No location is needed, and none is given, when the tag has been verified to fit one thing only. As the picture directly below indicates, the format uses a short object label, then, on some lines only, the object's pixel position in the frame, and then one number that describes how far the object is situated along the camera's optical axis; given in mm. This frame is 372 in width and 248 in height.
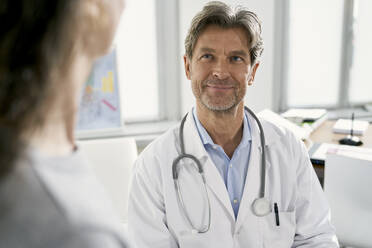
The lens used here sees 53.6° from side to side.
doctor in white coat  1147
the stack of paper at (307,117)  2190
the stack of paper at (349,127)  2096
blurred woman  324
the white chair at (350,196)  1360
